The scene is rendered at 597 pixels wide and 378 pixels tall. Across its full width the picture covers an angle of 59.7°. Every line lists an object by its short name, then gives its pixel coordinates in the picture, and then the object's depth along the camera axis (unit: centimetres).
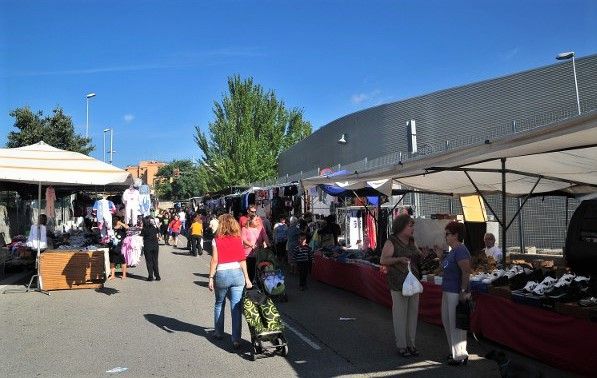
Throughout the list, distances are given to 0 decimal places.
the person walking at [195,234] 2066
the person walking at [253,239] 1002
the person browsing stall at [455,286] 595
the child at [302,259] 1163
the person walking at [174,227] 2722
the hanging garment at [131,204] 1533
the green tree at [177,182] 9138
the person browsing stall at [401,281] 639
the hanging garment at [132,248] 1426
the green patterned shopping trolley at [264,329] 650
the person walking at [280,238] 1647
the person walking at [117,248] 1404
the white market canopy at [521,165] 518
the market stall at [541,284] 538
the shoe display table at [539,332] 540
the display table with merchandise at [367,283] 809
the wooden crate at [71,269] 1190
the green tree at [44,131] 2542
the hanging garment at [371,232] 1561
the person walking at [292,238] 1309
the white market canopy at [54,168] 1110
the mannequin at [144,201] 1701
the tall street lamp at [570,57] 1343
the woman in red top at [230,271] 684
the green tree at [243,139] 4666
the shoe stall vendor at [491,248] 1055
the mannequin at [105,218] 1380
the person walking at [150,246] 1327
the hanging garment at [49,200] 1332
